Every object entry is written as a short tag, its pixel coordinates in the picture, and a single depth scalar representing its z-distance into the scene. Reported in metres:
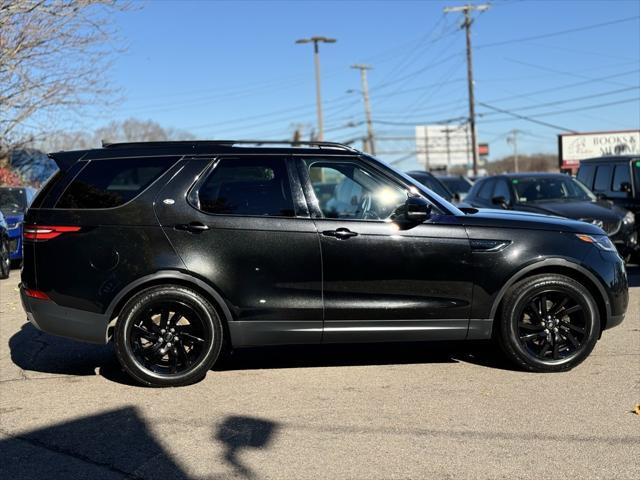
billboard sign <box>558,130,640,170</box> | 37.25
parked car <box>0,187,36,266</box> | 12.38
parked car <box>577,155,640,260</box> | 11.93
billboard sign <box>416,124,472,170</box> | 78.00
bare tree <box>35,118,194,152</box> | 20.60
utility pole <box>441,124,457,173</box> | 75.06
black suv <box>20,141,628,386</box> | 5.08
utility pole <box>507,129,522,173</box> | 104.36
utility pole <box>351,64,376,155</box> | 60.84
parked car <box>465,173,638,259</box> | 10.33
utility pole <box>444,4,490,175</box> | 38.91
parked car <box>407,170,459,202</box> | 13.30
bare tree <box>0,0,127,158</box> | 13.67
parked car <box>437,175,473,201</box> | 24.22
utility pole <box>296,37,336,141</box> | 36.66
